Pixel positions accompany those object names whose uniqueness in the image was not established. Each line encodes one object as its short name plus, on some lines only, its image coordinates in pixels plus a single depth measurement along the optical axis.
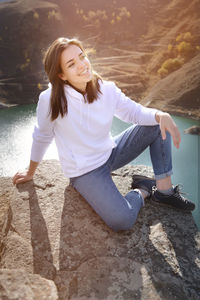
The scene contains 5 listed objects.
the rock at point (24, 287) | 0.84
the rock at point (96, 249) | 1.35
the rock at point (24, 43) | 16.00
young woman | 1.64
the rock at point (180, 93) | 11.02
